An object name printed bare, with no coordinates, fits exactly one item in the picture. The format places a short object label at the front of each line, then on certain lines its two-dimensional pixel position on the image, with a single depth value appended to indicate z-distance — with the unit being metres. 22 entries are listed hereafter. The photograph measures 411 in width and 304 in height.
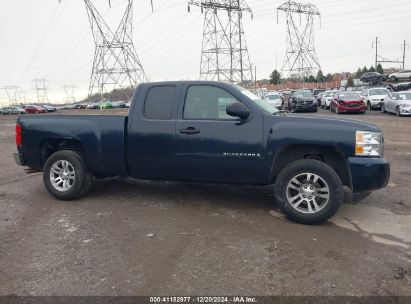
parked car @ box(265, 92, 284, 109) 30.59
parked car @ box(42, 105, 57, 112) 65.29
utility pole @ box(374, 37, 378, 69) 79.17
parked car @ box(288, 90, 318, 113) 29.19
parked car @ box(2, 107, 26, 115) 65.83
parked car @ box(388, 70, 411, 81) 44.88
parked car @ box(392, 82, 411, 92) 35.56
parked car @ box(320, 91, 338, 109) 33.47
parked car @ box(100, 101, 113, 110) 62.46
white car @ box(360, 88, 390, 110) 28.84
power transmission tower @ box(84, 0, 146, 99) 45.81
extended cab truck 5.17
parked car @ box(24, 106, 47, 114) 61.77
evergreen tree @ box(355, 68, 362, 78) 88.66
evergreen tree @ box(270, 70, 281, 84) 103.94
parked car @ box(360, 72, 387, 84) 49.19
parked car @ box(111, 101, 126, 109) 66.44
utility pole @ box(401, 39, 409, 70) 82.74
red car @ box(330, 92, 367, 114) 26.69
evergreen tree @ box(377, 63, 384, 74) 84.41
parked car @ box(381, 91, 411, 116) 23.06
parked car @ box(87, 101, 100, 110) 72.64
